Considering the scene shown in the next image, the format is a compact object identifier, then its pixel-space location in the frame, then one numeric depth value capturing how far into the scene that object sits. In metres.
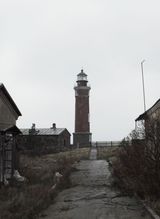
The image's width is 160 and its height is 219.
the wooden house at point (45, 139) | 49.06
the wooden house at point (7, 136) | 18.80
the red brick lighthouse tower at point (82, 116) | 61.25
